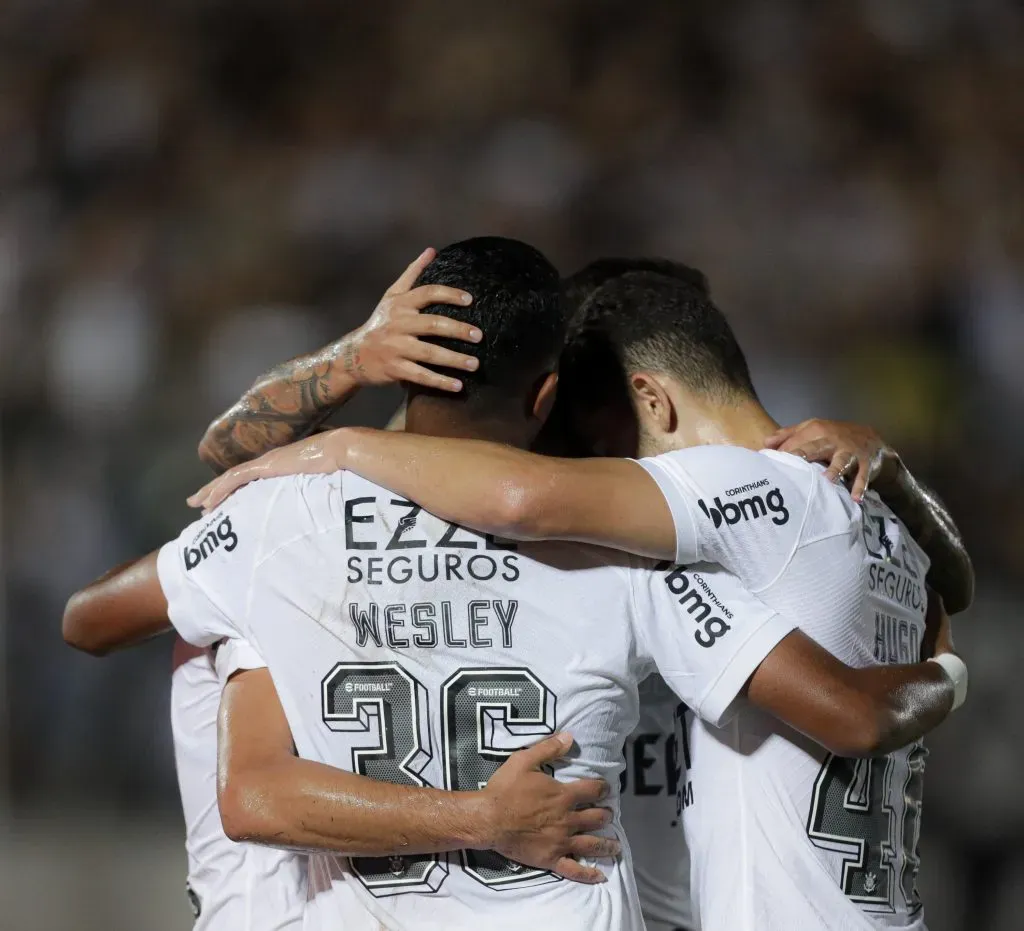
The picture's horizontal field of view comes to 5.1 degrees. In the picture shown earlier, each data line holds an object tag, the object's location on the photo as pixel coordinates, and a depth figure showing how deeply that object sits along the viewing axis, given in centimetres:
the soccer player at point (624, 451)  1346
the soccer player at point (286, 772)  1306
